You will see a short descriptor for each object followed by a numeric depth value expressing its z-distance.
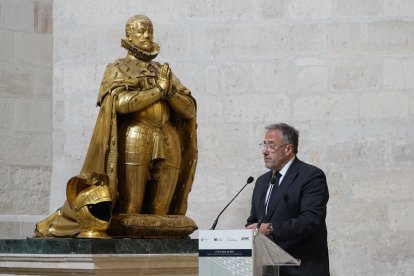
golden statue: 9.70
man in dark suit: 9.49
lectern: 8.03
